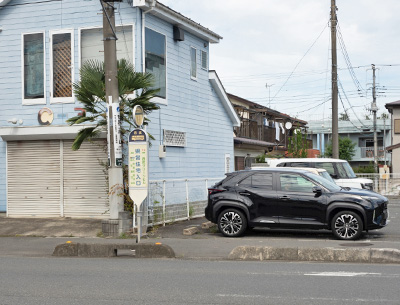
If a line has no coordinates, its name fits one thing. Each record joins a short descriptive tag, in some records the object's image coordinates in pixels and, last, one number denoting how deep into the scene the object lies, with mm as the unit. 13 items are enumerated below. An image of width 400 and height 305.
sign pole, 13164
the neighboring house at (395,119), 49488
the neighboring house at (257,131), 30062
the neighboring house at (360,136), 58031
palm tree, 14945
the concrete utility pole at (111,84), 14320
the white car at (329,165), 19578
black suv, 13555
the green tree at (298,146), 30331
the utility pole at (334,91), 25172
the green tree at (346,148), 55500
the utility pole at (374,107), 45225
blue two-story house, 16969
